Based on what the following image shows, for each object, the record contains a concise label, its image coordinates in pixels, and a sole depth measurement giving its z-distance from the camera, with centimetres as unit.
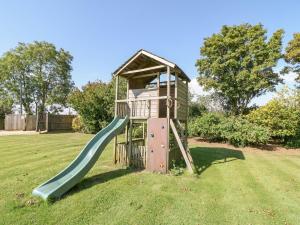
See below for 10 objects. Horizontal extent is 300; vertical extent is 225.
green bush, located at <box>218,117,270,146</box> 1366
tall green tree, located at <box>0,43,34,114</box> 2869
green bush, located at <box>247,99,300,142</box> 1418
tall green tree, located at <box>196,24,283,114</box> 1897
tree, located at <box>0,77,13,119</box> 2939
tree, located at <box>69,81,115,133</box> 2084
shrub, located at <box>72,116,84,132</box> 2298
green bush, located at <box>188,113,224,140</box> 1558
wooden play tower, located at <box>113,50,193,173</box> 768
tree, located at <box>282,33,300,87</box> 1848
